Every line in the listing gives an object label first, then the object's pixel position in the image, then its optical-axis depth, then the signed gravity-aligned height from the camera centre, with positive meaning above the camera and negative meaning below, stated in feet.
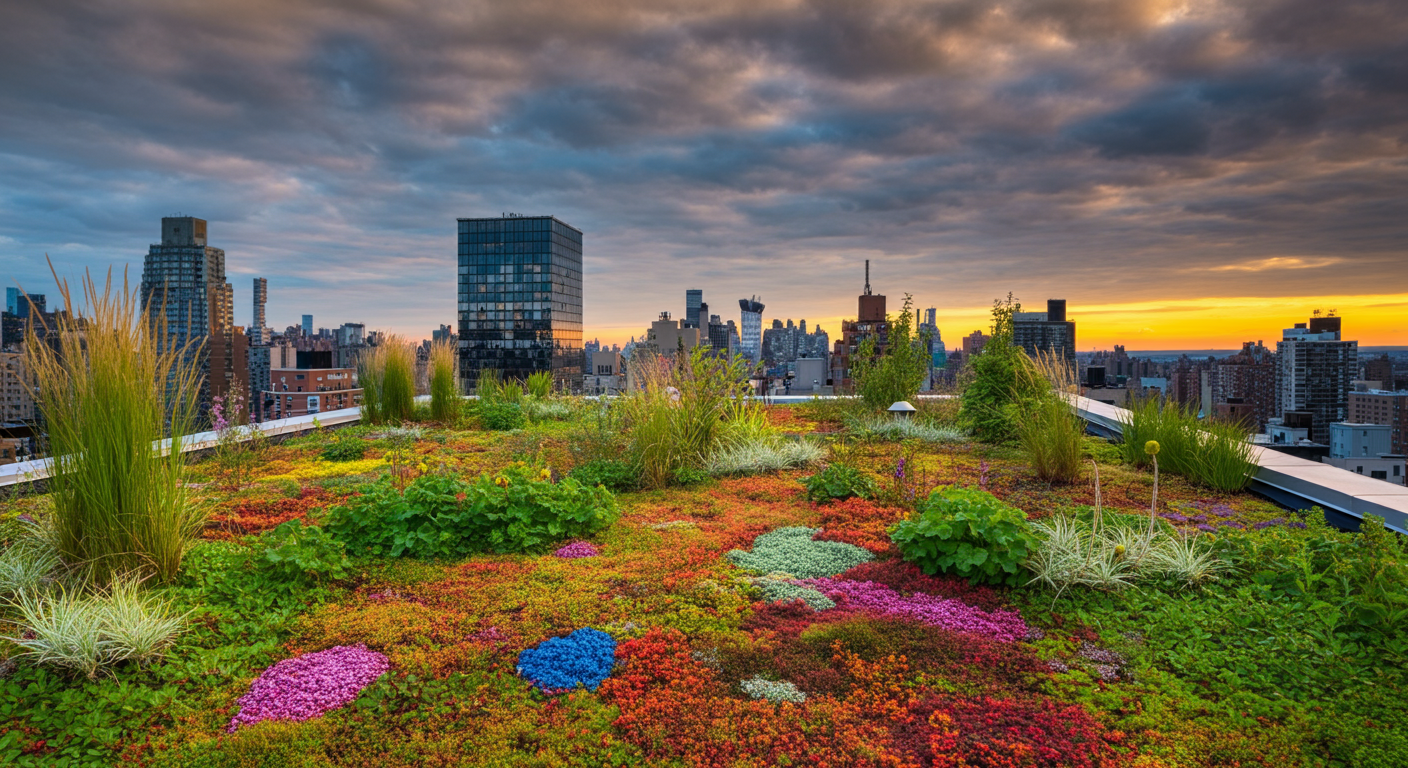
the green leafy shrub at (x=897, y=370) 31.37 +0.03
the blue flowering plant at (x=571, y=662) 7.52 -3.74
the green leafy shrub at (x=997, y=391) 24.98 -0.91
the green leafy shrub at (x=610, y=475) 17.99 -3.04
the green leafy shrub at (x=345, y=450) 23.22 -2.91
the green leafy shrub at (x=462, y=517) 12.48 -3.08
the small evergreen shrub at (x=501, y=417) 30.81 -2.22
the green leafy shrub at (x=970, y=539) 10.30 -2.97
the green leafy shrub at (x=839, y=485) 16.72 -3.15
